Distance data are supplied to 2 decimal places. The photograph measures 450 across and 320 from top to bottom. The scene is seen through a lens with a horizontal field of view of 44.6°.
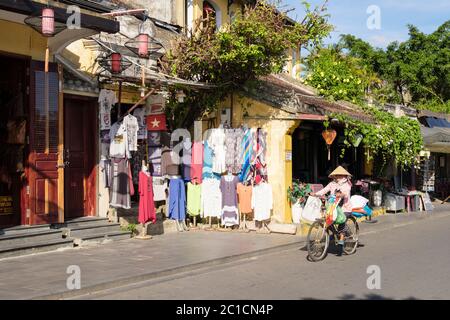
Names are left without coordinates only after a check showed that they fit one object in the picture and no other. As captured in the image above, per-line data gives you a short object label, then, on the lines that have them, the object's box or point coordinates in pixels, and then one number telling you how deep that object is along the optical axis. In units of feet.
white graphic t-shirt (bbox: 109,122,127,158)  40.19
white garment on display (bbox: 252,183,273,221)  44.75
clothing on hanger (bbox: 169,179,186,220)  45.27
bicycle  33.32
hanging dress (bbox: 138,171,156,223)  40.32
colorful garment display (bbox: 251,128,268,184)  45.47
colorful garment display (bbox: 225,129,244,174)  45.62
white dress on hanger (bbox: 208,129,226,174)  45.75
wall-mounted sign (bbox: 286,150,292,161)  45.62
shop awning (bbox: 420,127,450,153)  69.77
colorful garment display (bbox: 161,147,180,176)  45.27
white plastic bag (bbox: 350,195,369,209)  35.58
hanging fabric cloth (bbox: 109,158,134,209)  40.34
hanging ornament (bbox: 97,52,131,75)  41.06
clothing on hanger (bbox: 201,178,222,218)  46.16
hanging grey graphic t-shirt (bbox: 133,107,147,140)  44.19
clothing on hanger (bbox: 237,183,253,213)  45.19
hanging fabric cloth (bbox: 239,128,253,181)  45.68
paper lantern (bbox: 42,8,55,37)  31.09
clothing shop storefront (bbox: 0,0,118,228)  36.78
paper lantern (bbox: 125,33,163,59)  39.47
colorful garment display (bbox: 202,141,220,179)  46.37
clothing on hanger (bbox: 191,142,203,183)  46.55
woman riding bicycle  34.42
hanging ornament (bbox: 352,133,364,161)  51.47
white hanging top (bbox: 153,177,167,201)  44.83
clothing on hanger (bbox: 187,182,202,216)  46.44
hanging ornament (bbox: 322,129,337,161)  51.03
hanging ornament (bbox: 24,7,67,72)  31.12
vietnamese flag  44.42
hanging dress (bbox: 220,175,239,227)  45.50
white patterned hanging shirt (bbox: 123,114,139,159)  40.27
